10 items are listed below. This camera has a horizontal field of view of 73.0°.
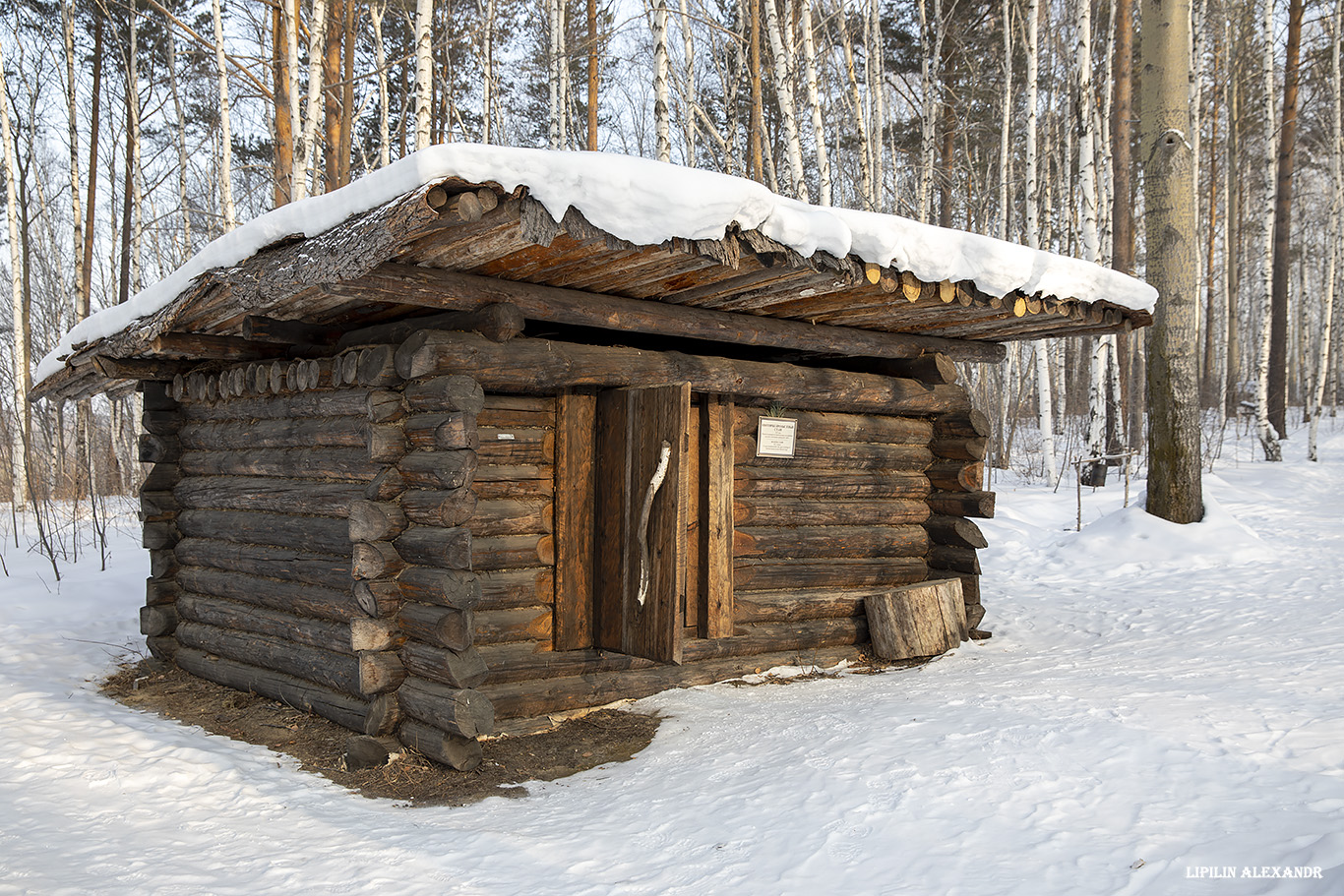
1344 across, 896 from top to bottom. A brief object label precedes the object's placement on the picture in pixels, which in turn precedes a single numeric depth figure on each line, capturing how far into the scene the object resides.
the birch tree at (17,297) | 14.03
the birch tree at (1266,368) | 15.23
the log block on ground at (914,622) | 6.98
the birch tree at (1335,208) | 16.55
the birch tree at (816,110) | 12.50
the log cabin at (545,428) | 4.33
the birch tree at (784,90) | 11.88
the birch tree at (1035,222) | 14.10
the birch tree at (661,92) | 12.09
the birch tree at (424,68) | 10.30
